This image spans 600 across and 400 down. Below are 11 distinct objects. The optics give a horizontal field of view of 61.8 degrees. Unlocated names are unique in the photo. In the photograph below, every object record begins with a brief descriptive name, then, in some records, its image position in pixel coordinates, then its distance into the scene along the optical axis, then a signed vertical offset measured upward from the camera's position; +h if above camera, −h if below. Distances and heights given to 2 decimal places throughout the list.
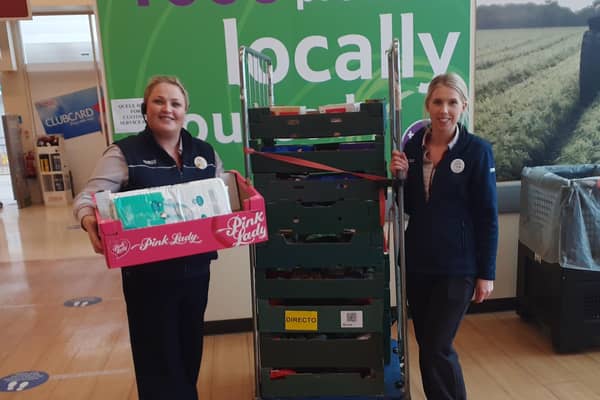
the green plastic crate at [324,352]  2.12 -0.97
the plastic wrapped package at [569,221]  2.63 -0.60
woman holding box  1.69 -0.48
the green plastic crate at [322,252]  2.06 -0.54
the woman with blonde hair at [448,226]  1.81 -0.41
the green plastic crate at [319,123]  1.99 -0.01
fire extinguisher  9.37 -0.56
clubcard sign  9.59 +0.39
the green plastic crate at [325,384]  2.16 -1.13
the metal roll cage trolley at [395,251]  1.98 -0.55
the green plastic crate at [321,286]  2.09 -0.69
